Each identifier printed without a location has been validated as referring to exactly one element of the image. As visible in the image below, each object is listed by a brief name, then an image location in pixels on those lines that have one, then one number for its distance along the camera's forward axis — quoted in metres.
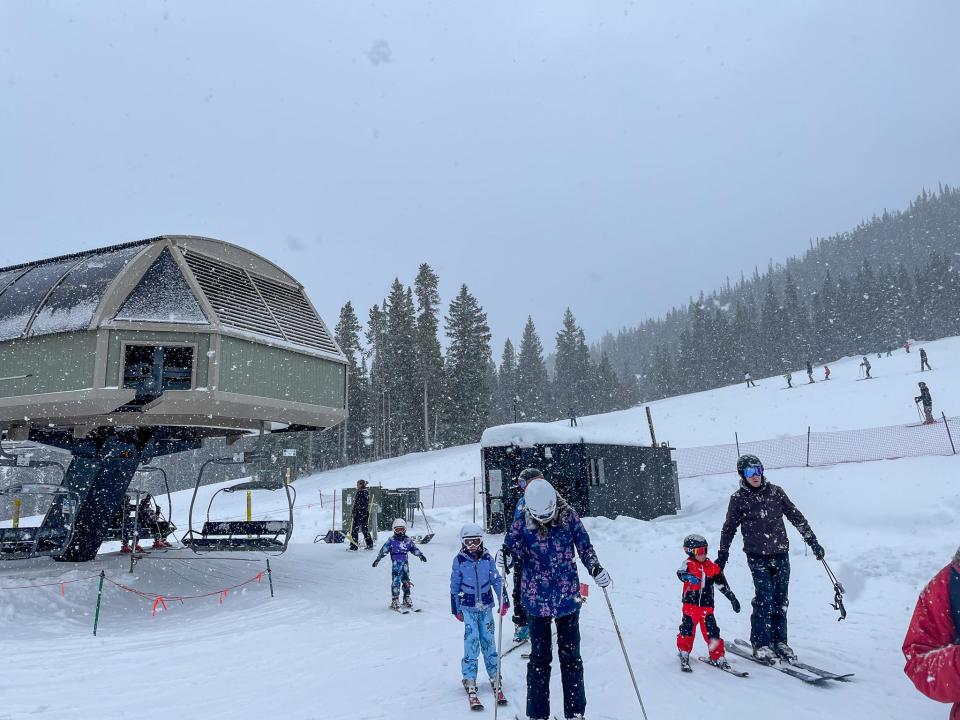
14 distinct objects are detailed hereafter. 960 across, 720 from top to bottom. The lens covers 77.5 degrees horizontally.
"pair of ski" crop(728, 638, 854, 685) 5.64
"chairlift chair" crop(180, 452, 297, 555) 11.60
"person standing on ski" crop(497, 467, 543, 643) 5.27
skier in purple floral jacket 4.63
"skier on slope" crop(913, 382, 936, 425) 22.96
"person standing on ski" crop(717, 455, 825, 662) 6.18
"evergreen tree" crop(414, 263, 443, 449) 50.38
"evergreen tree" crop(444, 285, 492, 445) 50.78
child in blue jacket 5.88
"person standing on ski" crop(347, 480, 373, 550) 16.68
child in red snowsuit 6.21
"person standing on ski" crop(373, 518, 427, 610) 10.30
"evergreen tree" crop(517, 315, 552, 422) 70.81
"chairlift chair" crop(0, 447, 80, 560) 12.04
